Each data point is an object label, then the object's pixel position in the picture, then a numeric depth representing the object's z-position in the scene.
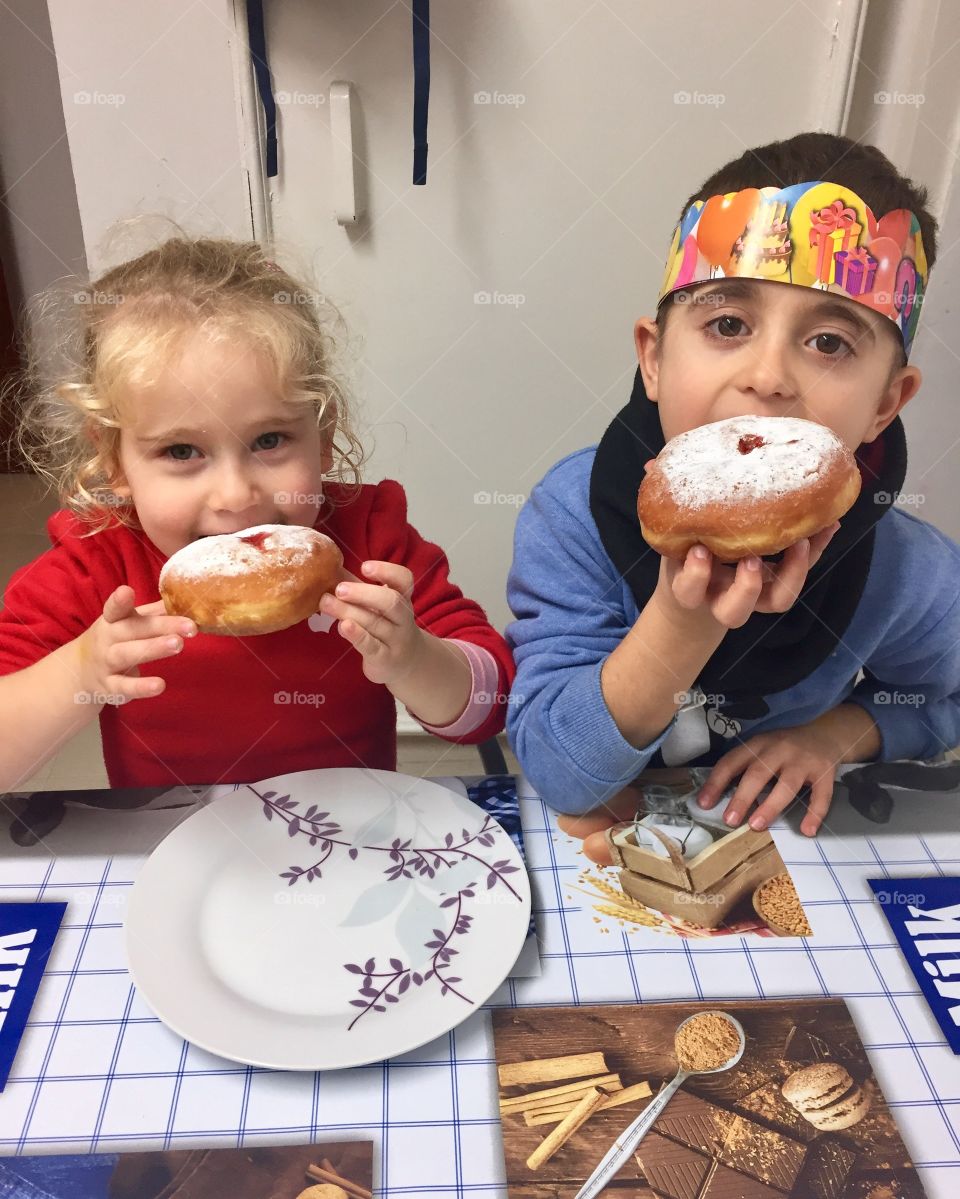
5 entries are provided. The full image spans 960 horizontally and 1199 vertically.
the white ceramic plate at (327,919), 0.72
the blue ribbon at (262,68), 1.61
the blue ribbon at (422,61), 1.59
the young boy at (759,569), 0.89
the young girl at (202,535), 0.94
